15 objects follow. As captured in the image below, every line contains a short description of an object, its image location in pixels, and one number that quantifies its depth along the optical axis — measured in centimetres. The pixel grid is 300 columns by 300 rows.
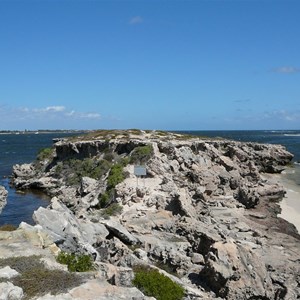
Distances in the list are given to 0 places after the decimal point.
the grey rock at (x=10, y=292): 1326
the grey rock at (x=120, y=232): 2488
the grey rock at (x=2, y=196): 3203
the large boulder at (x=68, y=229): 1994
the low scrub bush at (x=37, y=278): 1391
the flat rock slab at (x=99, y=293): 1366
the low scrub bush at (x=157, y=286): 1685
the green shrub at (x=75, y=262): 1644
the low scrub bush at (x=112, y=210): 3244
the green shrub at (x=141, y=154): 4925
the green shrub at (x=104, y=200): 3781
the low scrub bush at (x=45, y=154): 7225
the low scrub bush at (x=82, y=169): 5160
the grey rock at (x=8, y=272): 1473
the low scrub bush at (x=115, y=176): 4091
